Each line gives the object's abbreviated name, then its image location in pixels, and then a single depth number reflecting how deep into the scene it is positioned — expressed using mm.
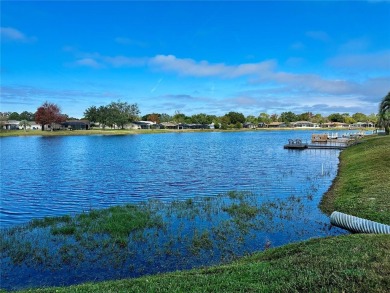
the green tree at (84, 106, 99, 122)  160325
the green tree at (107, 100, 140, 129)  156000
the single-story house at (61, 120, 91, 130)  156875
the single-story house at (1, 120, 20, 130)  157125
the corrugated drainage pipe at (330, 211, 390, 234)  10961
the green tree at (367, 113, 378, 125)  189925
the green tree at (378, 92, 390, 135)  55812
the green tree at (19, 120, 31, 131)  153725
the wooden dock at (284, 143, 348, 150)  58728
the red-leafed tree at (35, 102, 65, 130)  137000
